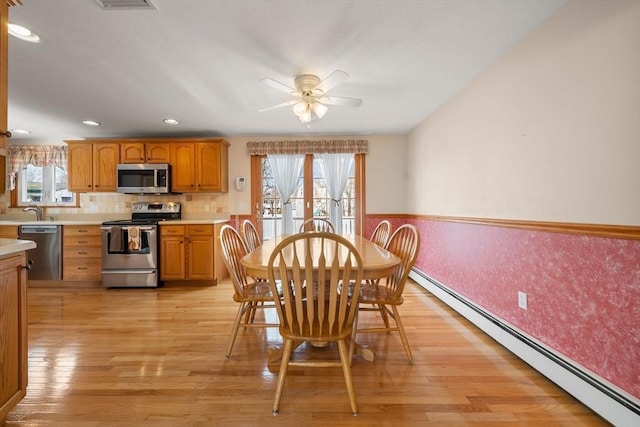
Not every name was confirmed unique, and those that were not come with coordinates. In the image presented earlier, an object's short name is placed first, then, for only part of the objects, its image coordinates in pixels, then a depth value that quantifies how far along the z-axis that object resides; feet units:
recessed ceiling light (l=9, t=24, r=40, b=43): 5.82
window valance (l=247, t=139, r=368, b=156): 14.10
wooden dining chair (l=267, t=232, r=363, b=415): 4.42
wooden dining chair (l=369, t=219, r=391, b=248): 8.58
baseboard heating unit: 4.27
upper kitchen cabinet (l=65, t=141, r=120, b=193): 13.08
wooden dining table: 4.94
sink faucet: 13.61
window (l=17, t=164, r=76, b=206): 14.28
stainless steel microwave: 12.85
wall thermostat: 14.17
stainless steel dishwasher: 11.93
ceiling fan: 7.58
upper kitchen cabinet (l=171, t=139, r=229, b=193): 13.09
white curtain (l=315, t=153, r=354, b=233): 14.38
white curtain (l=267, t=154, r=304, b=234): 14.35
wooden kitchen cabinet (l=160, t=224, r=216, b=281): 12.11
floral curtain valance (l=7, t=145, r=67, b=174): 14.12
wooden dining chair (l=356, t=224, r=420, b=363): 6.04
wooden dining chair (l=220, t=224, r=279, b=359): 6.25
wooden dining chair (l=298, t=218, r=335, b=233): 10.67
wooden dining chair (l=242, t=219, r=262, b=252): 8.30
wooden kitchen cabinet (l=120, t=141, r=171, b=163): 13.06
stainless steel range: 11.83
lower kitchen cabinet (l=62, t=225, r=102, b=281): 12.09
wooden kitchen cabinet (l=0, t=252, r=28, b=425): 4.16
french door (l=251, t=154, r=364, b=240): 14.47
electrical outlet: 6.26
